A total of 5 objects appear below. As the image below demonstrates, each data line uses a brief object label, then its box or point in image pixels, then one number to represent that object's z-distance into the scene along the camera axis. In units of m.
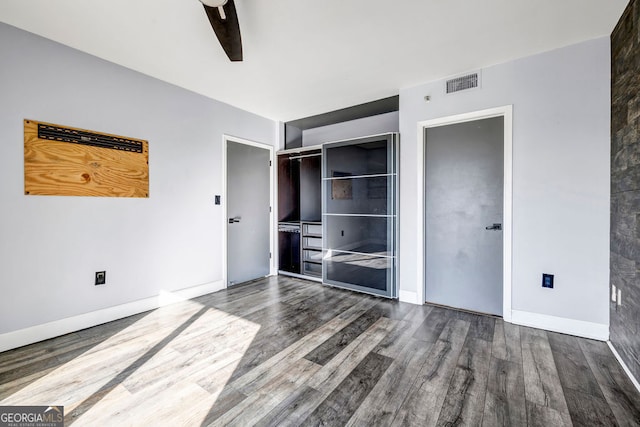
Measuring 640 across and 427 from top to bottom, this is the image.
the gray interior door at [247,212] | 4.09
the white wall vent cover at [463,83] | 2.98
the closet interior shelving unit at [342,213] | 3.51
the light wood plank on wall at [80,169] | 2.39
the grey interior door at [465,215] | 2.93
